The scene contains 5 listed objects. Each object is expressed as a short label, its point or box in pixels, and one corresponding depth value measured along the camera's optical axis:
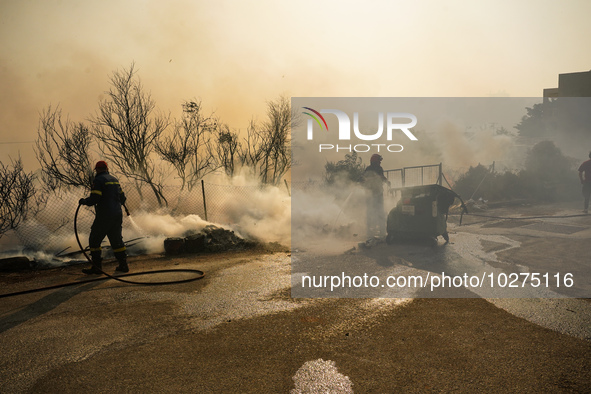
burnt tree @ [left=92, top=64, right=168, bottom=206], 13.80
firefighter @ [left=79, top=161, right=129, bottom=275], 6.54
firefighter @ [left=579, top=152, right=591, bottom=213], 11.71
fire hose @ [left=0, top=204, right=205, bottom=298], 5.59
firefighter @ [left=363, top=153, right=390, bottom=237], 8.91
